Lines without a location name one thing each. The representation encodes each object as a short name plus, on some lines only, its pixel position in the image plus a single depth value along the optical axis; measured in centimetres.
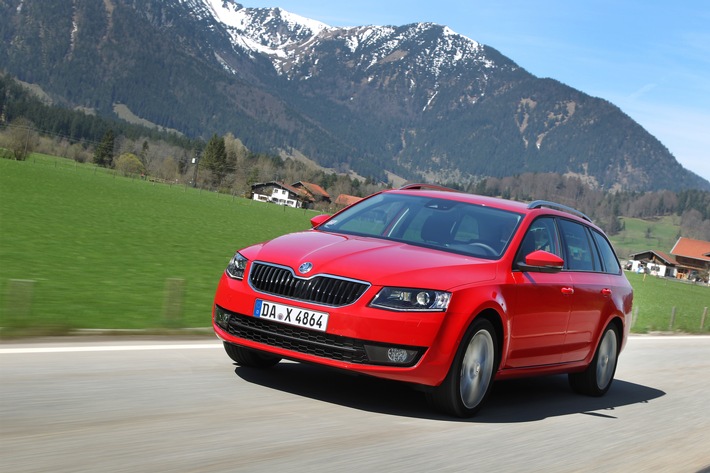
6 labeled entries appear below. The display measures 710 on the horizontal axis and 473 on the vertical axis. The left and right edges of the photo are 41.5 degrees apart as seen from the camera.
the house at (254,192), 19490
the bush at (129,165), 15255
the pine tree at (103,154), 16724
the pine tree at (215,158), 18400
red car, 633
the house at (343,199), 17448
